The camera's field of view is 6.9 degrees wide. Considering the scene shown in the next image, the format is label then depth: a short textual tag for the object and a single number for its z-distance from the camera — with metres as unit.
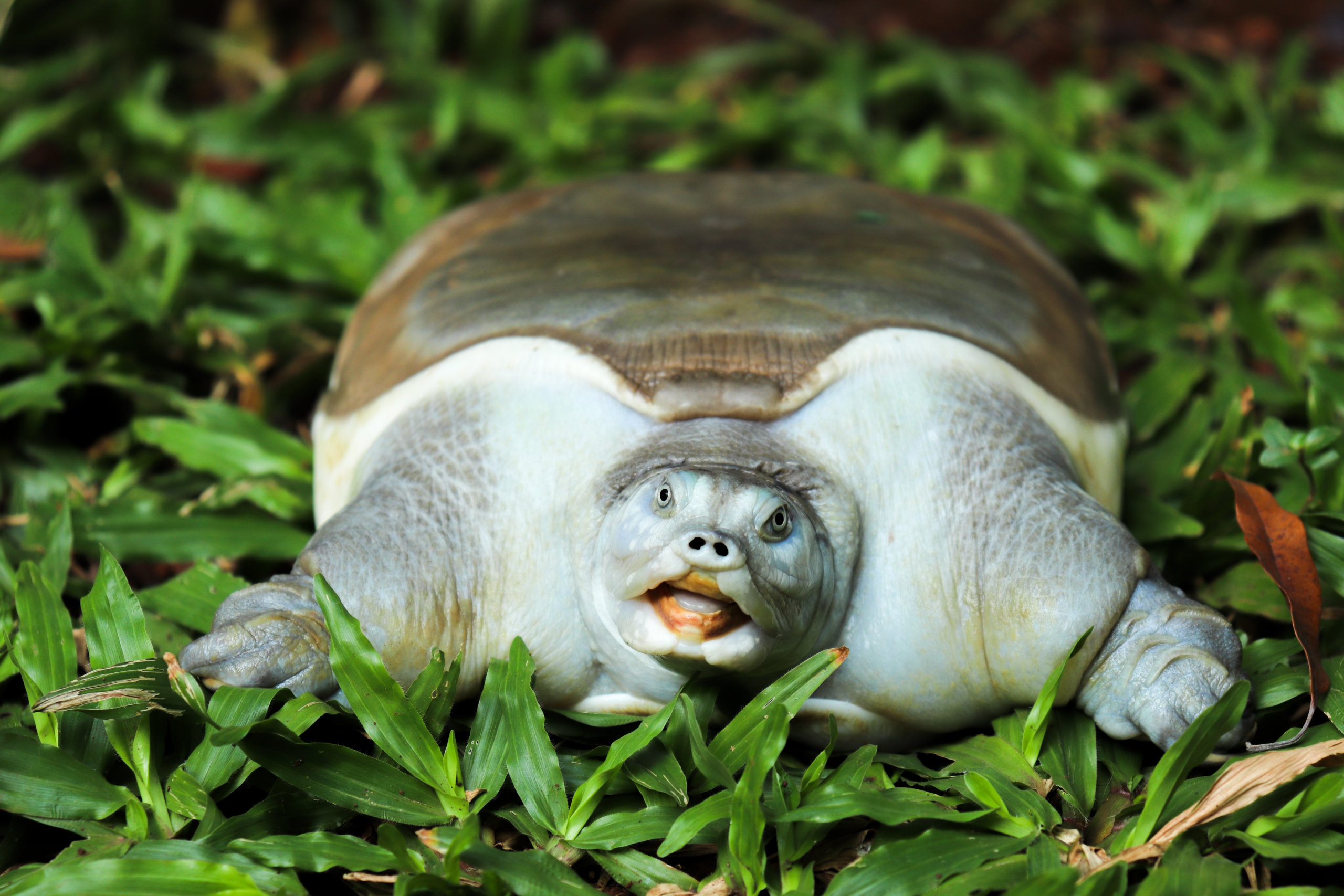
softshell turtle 1.96
